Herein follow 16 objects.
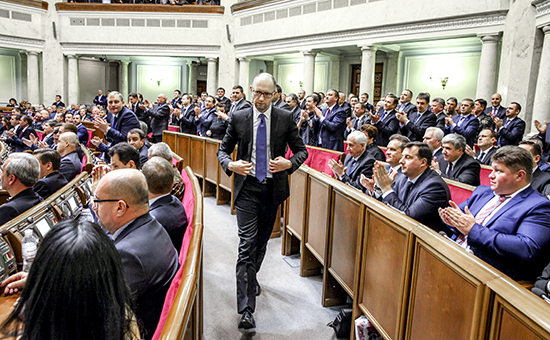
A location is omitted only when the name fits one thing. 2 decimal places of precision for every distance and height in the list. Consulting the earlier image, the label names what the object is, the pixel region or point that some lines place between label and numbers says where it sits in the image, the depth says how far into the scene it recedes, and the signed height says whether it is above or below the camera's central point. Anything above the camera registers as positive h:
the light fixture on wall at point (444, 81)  12.56 +1.05
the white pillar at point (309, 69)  13.36 +1.29
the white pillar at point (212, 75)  16.50 +1.18
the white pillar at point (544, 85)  7.28 +0.62
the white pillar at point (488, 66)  9.09 +1.17
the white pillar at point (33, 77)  17.16 +0.79
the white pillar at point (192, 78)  20.16 +1.24
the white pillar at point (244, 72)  15.72 +1.30
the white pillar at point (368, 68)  11.47 +1.23
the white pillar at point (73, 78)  17.53 +0.84
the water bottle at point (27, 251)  2.26 -0.86
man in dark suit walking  2.88 -0.46
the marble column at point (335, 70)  15.52 +1.51
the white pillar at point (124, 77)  20.62 +1.17
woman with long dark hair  1.02 -0.49
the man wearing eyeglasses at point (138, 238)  1.75 -0.63
